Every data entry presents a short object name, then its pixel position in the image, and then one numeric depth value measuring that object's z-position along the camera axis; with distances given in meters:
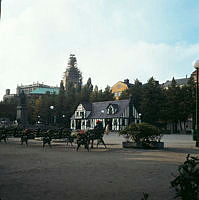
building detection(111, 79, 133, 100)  80.38
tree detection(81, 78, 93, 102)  65.88
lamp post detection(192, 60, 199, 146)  12.93
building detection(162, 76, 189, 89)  83.74
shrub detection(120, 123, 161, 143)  11.26
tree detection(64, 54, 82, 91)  104.19
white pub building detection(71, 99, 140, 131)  47.75
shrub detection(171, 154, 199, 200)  3.10
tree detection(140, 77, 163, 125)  47.03
